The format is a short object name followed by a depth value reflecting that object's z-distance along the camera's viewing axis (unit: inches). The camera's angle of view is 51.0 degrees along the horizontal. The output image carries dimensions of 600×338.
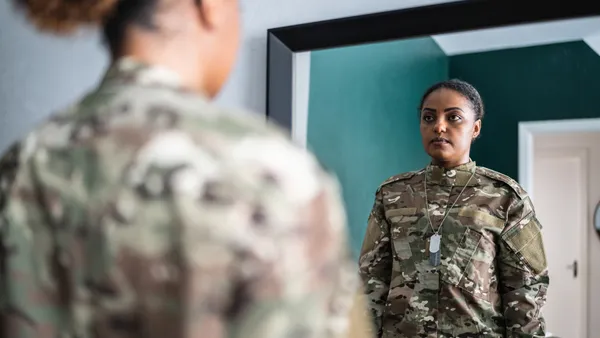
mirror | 37.0
